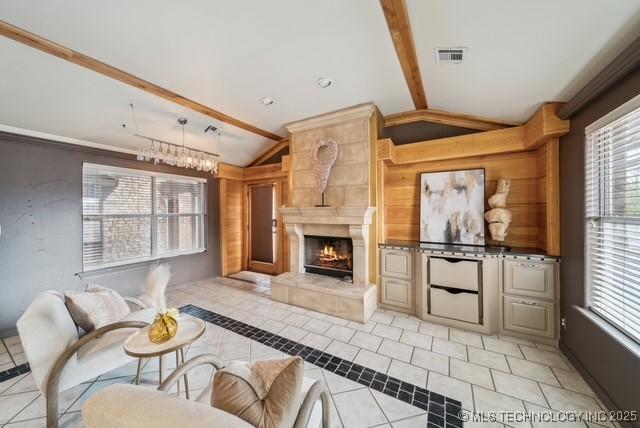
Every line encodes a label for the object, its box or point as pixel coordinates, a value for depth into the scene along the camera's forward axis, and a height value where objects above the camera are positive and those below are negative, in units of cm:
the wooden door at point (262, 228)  514 -33
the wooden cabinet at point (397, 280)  315 -94
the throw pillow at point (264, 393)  82 -68
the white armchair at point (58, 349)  148 -92
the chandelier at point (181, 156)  273 +73
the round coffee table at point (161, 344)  144 -86
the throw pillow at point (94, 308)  181 -77
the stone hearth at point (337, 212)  315 +1
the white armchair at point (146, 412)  64 -57
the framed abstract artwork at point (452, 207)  308 +7
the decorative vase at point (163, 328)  154 -77
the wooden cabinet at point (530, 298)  239 -93
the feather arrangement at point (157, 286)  190 -60
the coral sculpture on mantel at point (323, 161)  341 +78
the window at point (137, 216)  350 -2
